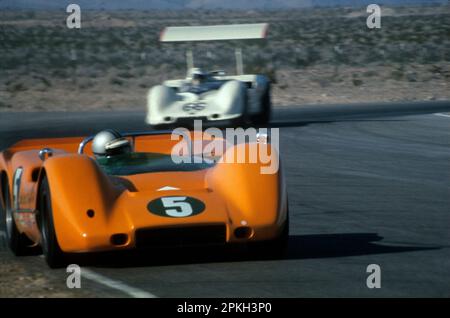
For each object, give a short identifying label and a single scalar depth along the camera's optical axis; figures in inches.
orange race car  617.6
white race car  1604.3
